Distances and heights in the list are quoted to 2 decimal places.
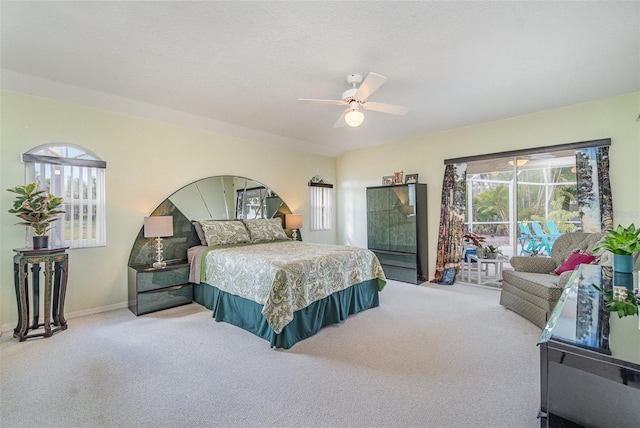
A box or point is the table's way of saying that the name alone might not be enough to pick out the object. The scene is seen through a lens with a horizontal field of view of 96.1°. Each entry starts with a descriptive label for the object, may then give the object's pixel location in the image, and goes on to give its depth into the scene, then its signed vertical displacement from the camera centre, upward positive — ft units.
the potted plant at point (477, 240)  15.87 -1.36
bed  8.88 -2.38
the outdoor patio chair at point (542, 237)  14.37 -1.00
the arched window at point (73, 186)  10.68 +1.23
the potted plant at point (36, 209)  9.32 +0.26
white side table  15.44 -2.96
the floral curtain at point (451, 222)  16.35 -0.30
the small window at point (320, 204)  20.71 +0.99
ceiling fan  8.98 +3.78
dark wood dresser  3.37 -2.02
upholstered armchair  9.67 -2.31
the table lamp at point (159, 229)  12.29 -0.52
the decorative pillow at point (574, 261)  10.06 -1.58
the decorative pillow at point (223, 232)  13.78 -0.76
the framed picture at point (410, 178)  18.01 +2.43
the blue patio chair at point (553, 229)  13.99 -0.60
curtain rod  12.37 +3.22
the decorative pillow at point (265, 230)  15.29 -0.71
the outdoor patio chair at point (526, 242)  14.80 -1.29
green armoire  16.89 -0.83
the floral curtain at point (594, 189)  12.11 +1.21
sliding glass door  13.70 +0.86
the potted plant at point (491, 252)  15.70 -1.92
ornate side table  9.28 -2.39
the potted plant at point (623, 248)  6.87 -0.75
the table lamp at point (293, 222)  18.20 -0.32
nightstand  11.60 -3.01
